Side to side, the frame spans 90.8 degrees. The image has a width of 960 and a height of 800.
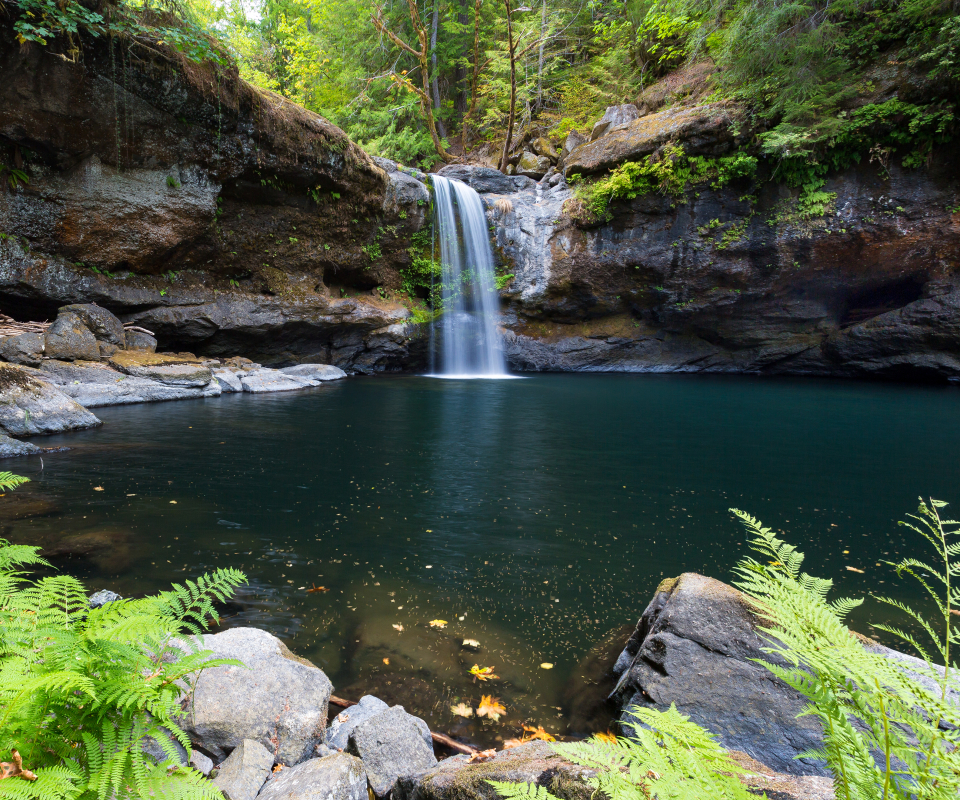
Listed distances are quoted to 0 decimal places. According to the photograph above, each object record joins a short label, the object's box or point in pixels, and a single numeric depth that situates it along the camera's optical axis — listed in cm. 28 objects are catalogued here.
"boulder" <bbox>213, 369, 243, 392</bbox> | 1280
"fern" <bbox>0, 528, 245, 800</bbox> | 126
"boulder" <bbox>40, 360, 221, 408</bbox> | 980
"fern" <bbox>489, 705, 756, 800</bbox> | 91
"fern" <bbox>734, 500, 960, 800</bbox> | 88
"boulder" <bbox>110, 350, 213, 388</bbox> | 1138
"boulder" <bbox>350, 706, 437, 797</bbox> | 199
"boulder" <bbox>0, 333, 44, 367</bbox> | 962
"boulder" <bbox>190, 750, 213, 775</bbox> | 183
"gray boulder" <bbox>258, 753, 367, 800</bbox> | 169
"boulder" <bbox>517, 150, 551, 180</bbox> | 2094
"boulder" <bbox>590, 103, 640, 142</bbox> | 1839
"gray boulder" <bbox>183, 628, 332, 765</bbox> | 206
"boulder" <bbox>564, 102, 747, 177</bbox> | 1509
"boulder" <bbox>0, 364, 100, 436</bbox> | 729
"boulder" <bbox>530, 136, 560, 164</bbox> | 2134
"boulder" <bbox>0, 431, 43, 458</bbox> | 635
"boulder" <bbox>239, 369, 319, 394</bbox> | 1317
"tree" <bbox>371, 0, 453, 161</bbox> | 1998
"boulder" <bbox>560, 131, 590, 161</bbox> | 1955
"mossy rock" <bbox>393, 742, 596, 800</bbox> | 134
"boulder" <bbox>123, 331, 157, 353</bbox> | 1277
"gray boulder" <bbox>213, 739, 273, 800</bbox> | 177
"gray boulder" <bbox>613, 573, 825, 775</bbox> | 201
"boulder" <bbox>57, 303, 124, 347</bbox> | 1172
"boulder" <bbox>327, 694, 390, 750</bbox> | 220
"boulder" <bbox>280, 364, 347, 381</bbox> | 1575
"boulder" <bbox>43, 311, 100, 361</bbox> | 1043
